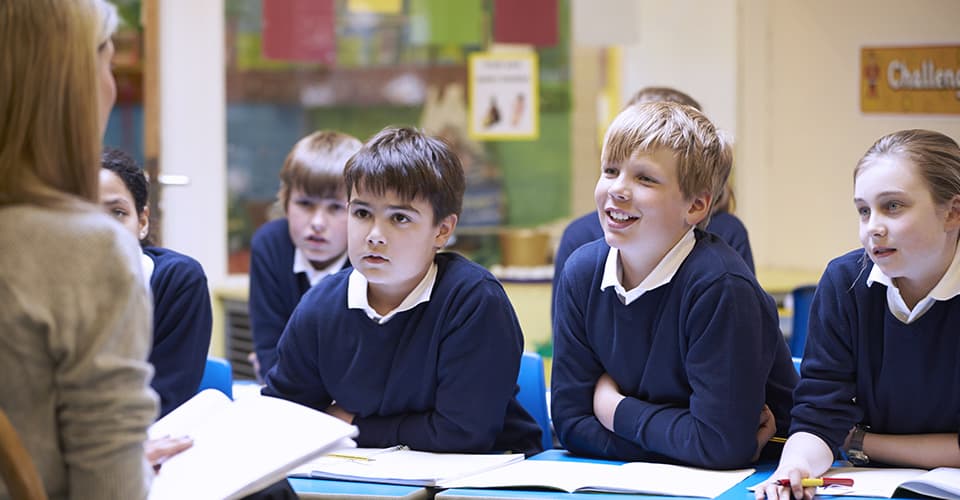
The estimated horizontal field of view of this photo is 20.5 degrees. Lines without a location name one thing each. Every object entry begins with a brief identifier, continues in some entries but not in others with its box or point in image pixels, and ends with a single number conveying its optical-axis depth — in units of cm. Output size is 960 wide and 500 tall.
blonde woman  283
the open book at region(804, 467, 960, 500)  317
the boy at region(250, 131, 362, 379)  408
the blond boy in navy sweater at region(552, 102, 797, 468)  335
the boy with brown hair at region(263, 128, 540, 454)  347
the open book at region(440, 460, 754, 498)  321
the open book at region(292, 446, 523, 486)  326
